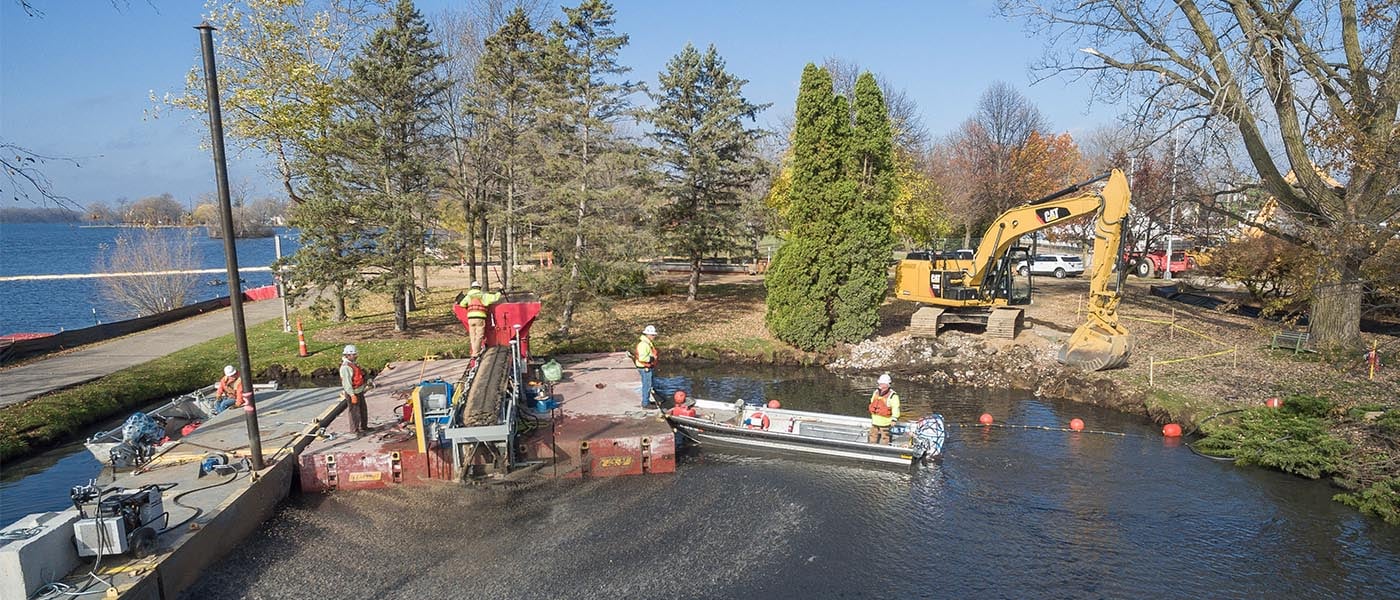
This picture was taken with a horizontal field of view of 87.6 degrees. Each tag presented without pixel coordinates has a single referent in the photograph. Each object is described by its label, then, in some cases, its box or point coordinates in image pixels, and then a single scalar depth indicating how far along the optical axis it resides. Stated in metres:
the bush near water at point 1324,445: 11.73
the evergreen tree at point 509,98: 25.64
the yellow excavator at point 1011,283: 18.09
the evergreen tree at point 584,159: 22.59
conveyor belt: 11.60
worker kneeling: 14.92
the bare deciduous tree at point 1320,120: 14.84
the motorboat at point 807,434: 13.48
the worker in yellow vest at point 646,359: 14.72
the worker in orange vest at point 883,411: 13.38
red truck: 38.91
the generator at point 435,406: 11.76
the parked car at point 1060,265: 40.47
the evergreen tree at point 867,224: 22.25
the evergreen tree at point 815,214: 21.95
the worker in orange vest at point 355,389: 12.47
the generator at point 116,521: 8.13
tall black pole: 9.53
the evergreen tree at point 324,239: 21.52
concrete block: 7.29
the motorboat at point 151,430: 11.65
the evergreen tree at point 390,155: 22.11
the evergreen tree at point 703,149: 27.75
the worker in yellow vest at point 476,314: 15.14
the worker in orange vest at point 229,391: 14.92
